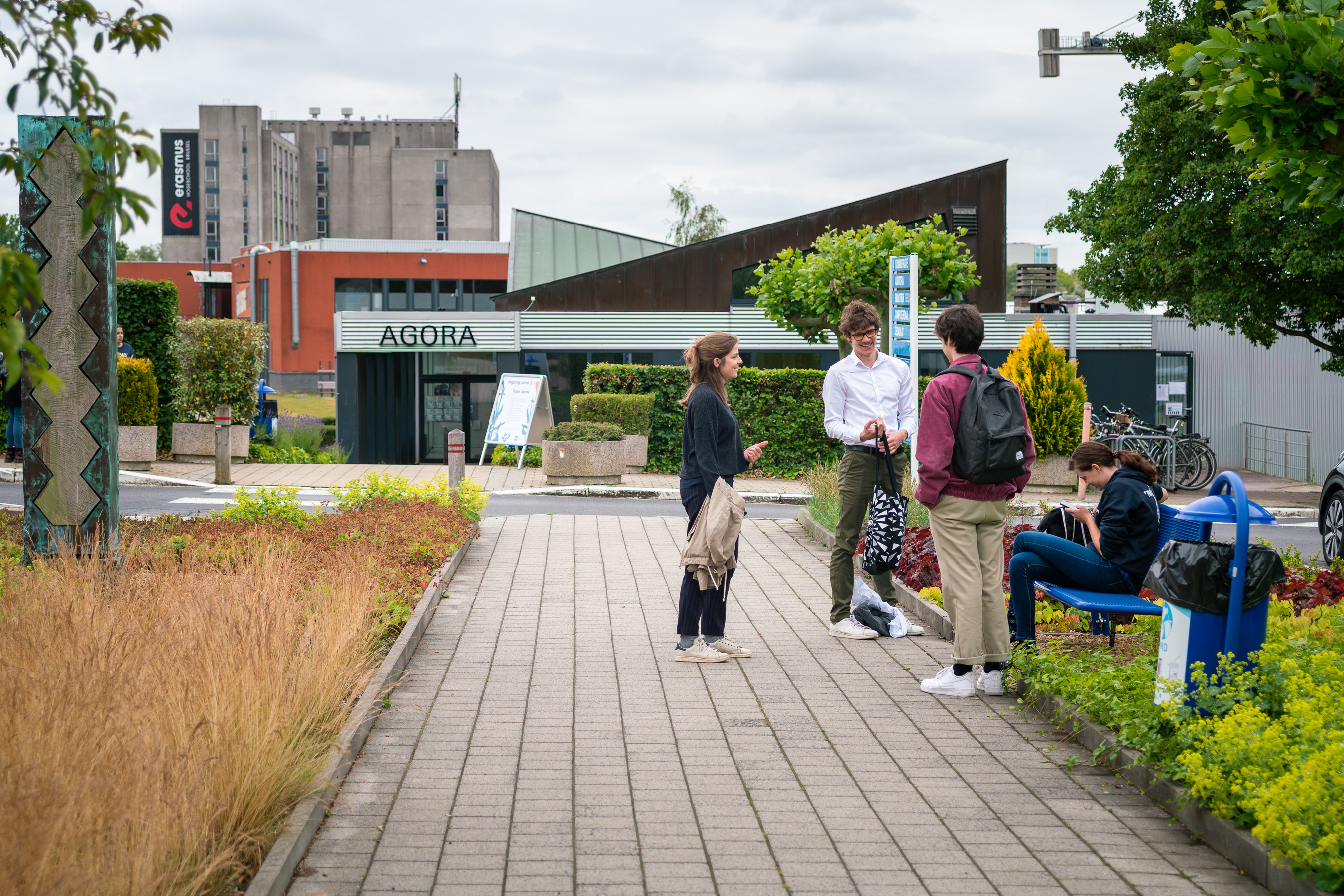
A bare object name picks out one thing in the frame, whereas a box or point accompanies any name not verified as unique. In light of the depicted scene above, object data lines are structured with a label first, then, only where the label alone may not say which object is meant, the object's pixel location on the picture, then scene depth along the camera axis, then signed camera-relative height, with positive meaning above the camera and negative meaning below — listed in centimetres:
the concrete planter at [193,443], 1997 -80
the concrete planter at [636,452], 2147 -98
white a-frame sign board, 2223 -27
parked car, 1129 -111
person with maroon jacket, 580 -65
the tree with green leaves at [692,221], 4984 +765
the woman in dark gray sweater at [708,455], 651 -31
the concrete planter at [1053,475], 2014 -127
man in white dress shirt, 718 -9
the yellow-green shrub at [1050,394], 1994 +13
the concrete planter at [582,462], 1908 -104
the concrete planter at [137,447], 1808 -79
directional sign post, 1306 +113
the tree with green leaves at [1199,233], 1727 +263
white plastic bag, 737 -130
